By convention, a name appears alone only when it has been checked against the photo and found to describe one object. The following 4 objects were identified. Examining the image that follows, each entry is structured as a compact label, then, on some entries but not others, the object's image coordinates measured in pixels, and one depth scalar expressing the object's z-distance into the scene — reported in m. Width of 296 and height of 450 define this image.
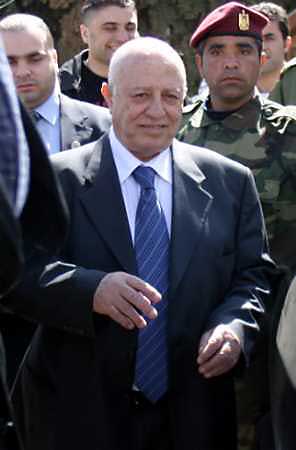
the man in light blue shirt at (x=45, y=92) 7.83
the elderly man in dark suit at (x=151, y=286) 6.03
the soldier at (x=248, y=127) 7.35
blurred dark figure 2.89
